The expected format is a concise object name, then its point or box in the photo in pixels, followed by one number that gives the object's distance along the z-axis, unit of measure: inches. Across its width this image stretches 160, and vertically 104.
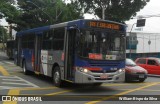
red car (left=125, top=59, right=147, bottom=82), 756.6
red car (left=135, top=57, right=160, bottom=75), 995.9
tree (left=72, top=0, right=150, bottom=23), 1813.5
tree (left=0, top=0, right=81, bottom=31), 2197.3
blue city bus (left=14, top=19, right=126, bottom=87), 548.1
